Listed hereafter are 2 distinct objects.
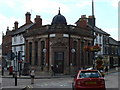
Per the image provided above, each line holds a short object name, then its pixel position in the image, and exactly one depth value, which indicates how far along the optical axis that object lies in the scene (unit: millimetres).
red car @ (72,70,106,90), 14039
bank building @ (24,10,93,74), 43969
